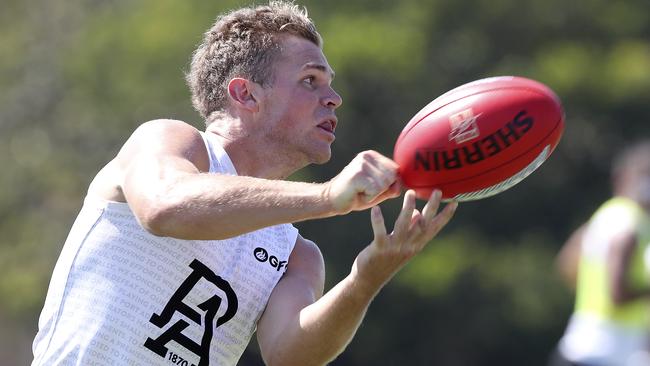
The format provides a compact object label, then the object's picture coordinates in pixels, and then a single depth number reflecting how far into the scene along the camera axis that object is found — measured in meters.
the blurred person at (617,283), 15.76
